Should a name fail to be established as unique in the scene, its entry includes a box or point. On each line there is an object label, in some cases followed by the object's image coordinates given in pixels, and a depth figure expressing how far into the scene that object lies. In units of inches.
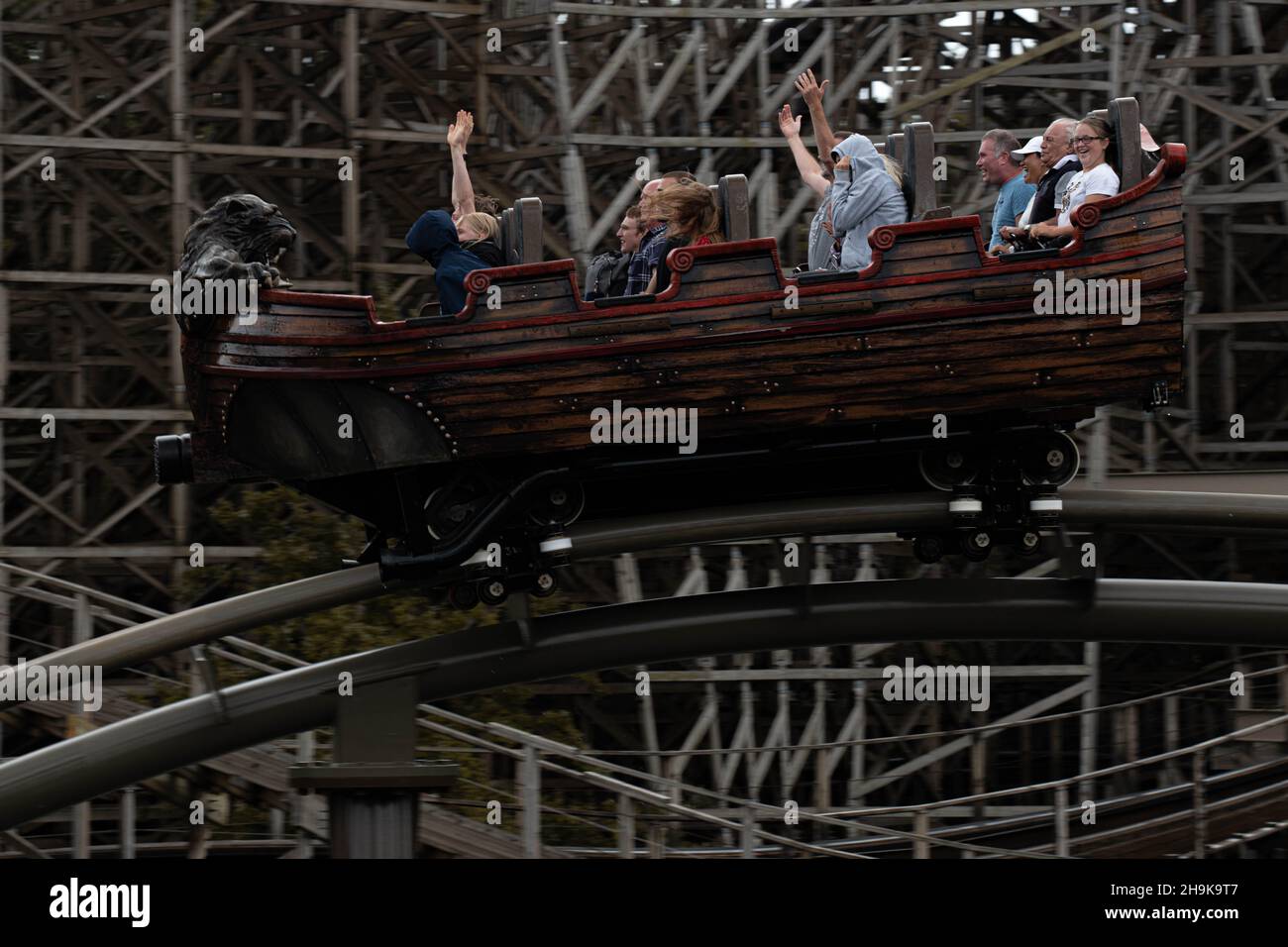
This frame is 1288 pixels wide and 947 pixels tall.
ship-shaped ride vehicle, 594.2
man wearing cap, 661.9
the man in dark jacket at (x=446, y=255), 629.0
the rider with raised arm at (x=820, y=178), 632.4
